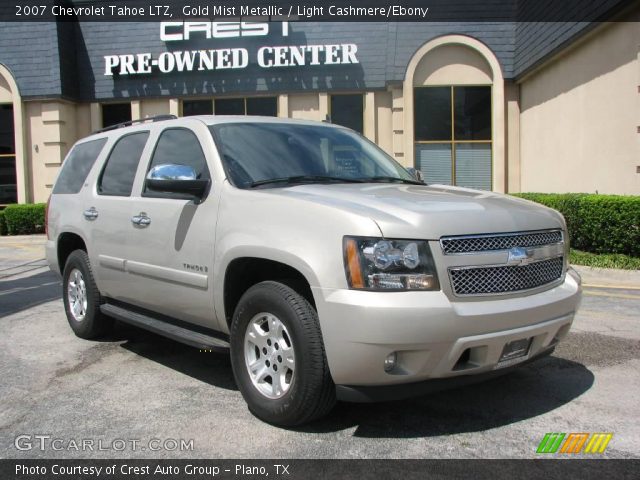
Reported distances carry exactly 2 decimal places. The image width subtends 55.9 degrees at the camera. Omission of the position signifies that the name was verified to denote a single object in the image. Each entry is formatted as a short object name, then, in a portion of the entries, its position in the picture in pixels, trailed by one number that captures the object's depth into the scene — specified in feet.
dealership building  54.24
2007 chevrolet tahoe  10.17
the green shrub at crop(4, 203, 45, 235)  55.67
